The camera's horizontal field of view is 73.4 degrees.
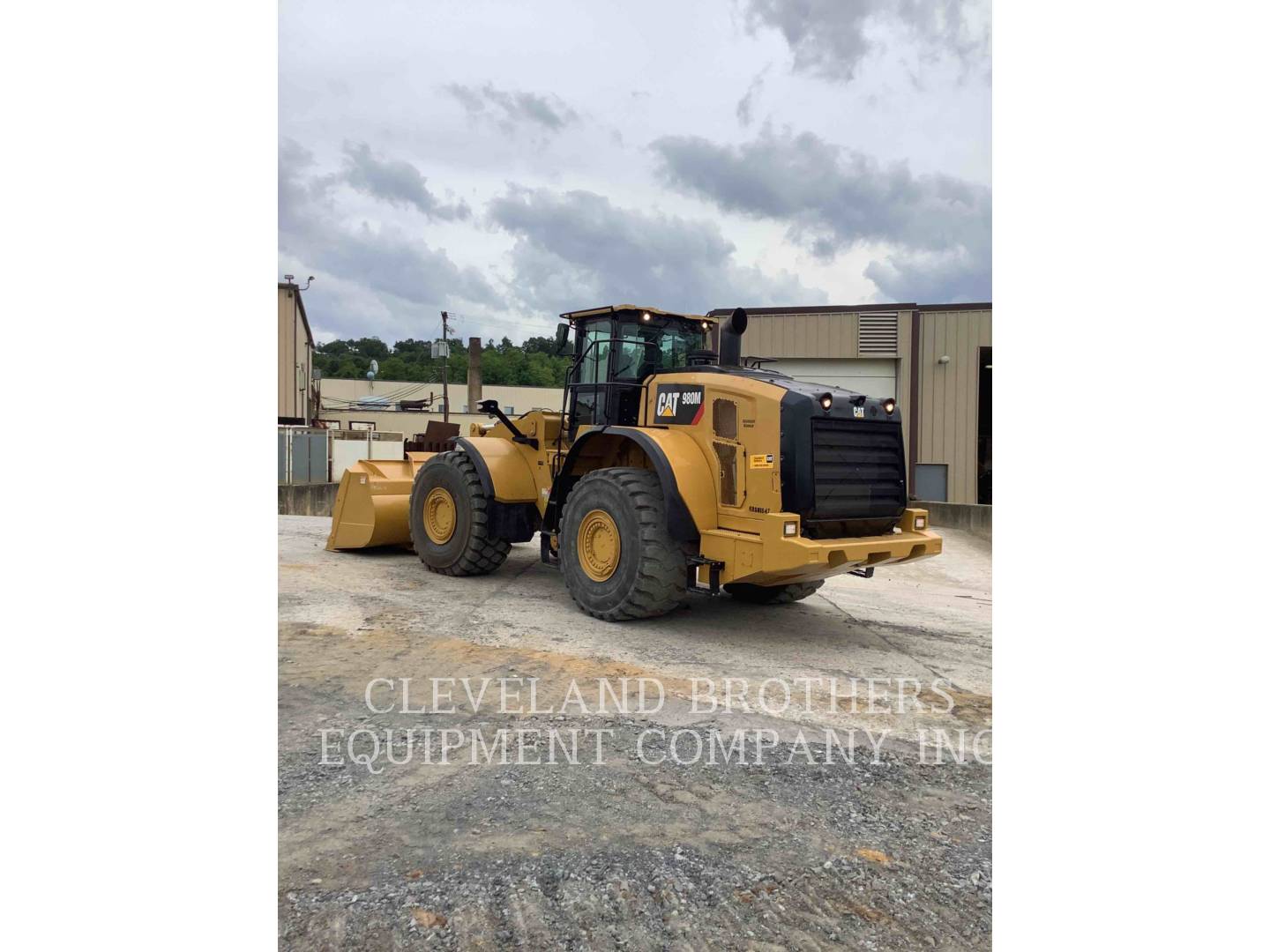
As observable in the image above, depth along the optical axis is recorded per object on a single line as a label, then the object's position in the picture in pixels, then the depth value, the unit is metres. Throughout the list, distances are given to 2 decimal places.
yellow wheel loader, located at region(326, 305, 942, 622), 6.11
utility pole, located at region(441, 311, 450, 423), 34.14
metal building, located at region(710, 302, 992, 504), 18.58
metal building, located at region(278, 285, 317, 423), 28.83
